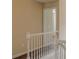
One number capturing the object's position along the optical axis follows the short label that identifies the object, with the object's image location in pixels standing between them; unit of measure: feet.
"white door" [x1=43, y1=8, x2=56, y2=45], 11.49
